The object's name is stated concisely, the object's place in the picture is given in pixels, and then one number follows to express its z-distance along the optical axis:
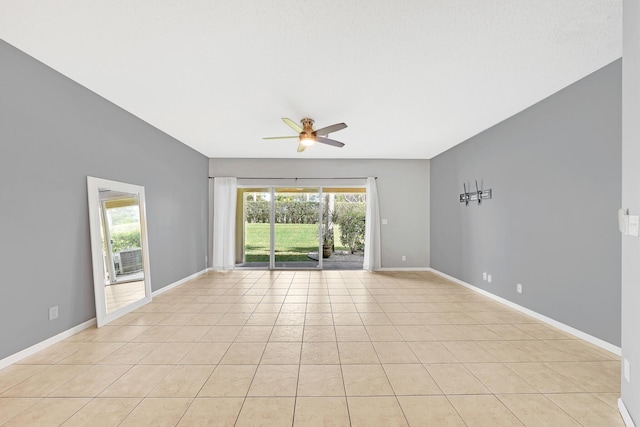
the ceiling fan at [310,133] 3.69
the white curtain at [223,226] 6.71
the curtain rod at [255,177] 6.82
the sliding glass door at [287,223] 6.97
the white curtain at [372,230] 6.74
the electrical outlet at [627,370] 1.75
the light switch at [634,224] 1.60
